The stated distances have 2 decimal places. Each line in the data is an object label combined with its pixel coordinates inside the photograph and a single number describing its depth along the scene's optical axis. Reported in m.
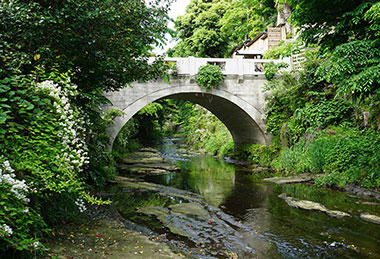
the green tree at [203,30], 26.36
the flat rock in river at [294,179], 9.20
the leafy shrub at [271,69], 13.00
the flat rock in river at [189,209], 6.11
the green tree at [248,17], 24.72
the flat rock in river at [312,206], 5.88
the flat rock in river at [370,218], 5.43
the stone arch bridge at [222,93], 11.91
